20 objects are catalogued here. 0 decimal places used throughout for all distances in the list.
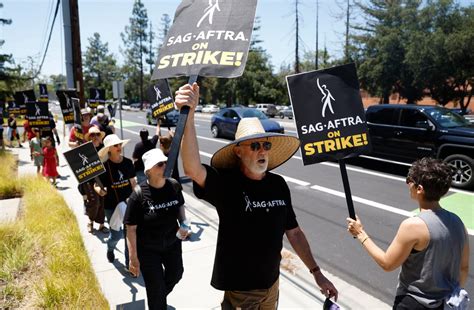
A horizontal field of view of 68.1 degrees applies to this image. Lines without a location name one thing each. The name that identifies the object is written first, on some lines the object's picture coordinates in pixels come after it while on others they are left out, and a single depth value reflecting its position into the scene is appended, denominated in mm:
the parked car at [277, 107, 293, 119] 36562
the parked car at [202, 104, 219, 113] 49838
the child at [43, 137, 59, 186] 8375
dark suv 8164
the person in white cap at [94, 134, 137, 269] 4438
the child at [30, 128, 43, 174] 9156
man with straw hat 2193
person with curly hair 2070
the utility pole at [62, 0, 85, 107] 9500
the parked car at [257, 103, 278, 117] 38125
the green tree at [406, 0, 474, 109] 27859
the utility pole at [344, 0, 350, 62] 36919
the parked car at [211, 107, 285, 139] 16341
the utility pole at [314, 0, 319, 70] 33078
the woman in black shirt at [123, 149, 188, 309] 3047
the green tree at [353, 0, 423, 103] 32750
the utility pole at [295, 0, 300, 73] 33625
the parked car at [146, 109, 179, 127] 20703
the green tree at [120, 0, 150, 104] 76562
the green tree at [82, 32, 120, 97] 98000
